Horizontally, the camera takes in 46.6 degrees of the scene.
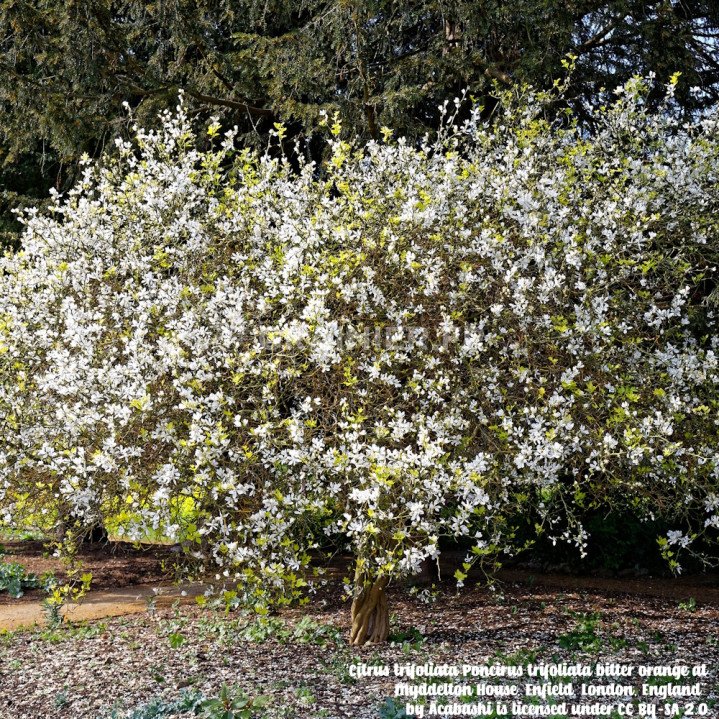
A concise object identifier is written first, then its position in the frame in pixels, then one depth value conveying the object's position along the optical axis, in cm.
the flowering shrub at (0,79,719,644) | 406
